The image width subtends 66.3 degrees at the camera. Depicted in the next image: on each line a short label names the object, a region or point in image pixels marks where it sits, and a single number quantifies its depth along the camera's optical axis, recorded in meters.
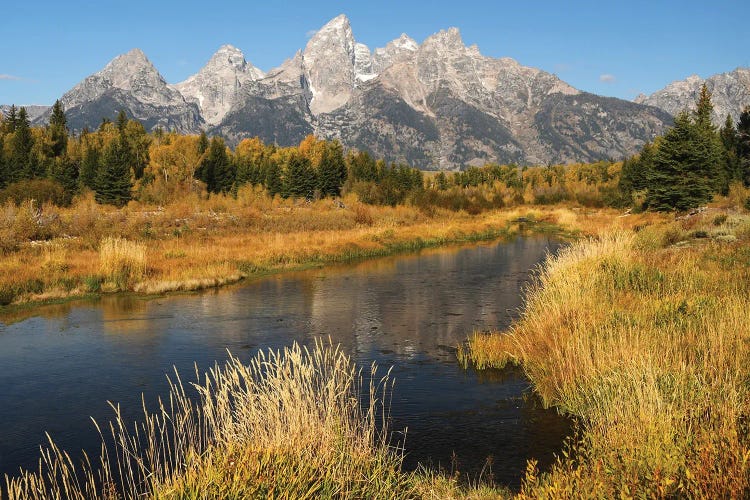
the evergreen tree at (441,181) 157.05
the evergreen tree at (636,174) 79.20
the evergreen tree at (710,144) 49.06
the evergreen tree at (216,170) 105.06
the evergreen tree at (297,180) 97.94
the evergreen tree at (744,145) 62.19
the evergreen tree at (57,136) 100.05
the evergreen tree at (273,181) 103.69
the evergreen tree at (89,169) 82.50
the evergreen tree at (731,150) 66.20
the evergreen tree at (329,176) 104.38
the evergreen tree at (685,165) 48.09
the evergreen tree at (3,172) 78.31
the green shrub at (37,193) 55.99
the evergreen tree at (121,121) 113.69
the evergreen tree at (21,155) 79.50
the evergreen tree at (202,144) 109.09
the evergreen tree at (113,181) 72.88
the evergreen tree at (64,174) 82.69
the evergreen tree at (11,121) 101.56
